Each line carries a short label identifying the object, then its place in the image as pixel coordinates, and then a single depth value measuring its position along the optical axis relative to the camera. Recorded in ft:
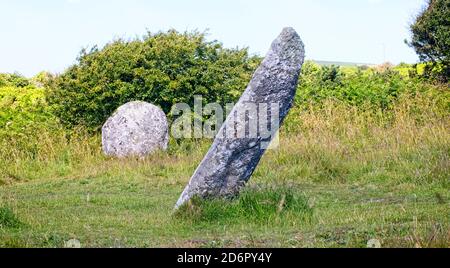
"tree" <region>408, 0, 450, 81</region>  81.92
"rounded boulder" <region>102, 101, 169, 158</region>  59.57
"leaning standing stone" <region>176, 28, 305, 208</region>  32.78
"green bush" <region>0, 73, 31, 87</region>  99.19
